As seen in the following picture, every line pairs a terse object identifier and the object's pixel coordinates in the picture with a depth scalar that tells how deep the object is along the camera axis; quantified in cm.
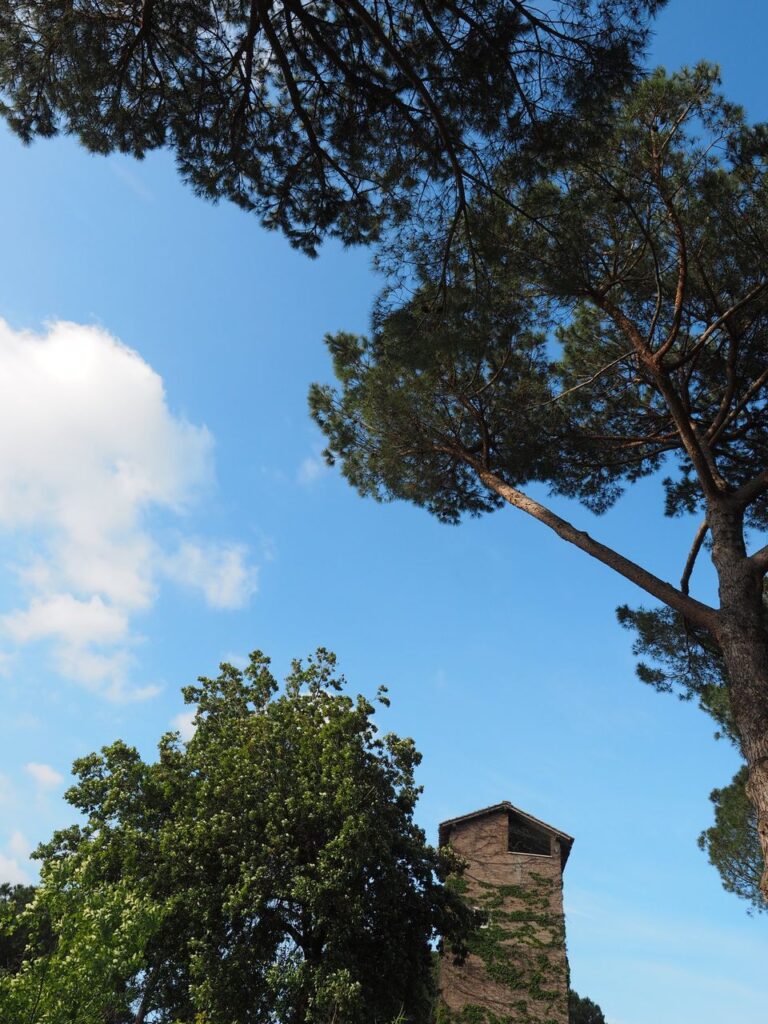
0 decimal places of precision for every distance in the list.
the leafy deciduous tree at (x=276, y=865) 1002
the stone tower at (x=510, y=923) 1286
